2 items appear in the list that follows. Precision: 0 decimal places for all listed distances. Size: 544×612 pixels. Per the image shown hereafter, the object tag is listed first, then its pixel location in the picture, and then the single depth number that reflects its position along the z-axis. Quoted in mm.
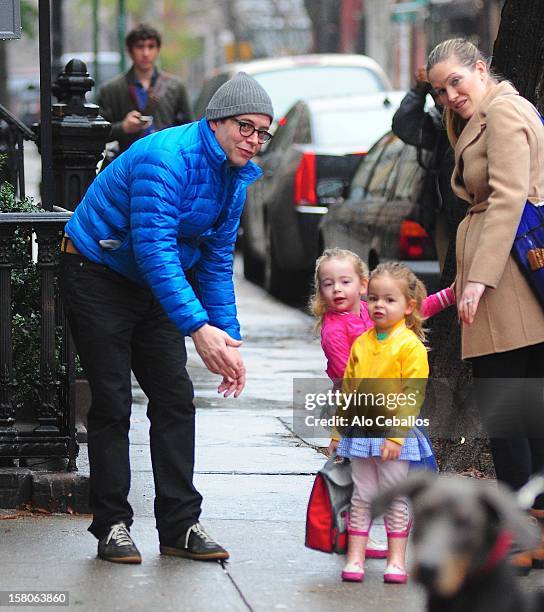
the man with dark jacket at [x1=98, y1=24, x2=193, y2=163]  18257
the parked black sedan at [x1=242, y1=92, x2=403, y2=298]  21512
